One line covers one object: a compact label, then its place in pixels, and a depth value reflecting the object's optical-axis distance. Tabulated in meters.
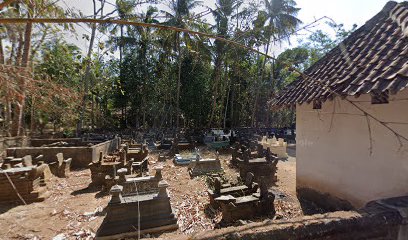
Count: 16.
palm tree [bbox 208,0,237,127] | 22.59
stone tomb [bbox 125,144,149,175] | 10.98
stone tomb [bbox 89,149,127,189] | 9.10
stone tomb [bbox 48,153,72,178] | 10.48
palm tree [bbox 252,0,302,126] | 24.64
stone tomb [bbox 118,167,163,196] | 6.76
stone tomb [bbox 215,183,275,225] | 5.95
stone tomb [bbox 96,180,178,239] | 5.48
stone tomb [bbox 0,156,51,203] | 7.53
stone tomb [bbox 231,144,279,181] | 9.59
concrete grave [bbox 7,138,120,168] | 11.75
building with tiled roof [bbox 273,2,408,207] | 4.42
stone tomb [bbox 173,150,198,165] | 13.30
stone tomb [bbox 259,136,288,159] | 15.42
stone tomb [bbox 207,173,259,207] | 6.91
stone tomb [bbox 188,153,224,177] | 10.87
